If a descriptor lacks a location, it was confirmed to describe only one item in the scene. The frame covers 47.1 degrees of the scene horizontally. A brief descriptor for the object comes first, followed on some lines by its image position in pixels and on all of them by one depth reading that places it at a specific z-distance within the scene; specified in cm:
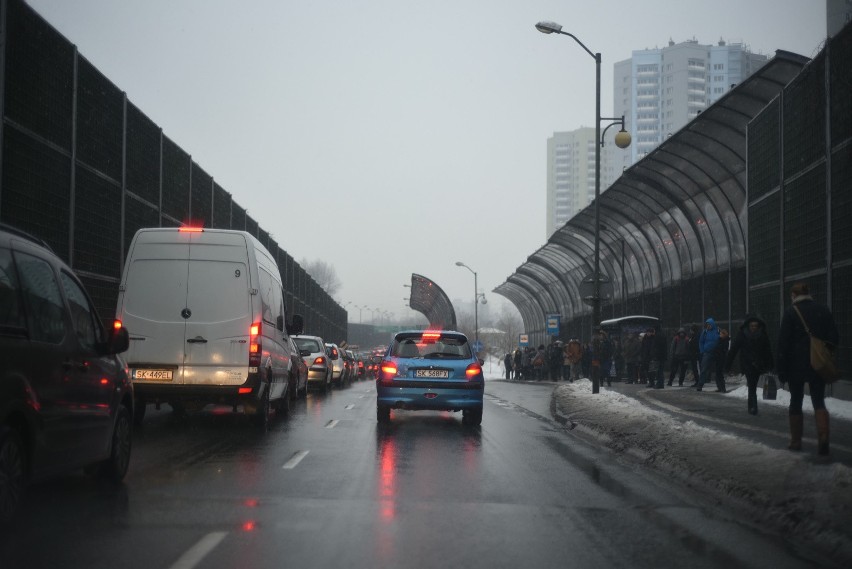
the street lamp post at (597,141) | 2209
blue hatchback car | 1520
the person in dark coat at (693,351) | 2472
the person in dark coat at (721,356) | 2148
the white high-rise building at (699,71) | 19675
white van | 1295
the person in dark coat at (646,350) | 2609
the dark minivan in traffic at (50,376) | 604
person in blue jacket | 2177
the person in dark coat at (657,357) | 2503
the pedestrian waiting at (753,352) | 1484
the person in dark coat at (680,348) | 2506
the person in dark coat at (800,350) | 981
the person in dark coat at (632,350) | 2889
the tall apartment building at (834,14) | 3928
